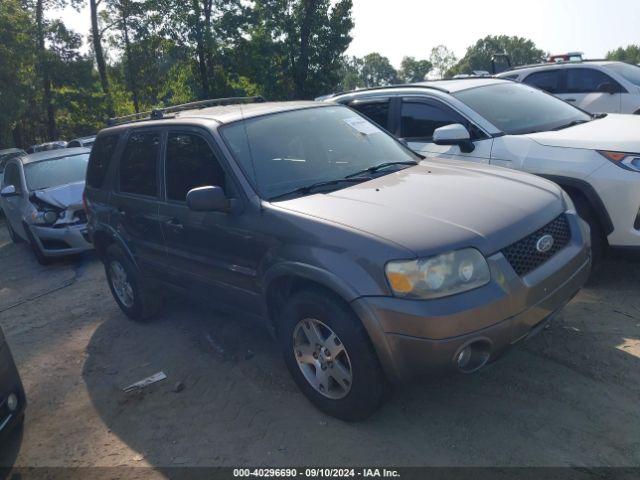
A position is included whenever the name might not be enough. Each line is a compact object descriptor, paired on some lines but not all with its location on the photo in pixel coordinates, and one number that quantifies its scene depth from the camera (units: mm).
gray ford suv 2842
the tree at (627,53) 89688
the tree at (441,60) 110562
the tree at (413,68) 115125
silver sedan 8055
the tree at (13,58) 20375
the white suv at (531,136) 4477
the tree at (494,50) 96188
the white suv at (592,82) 9086
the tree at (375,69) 124794
